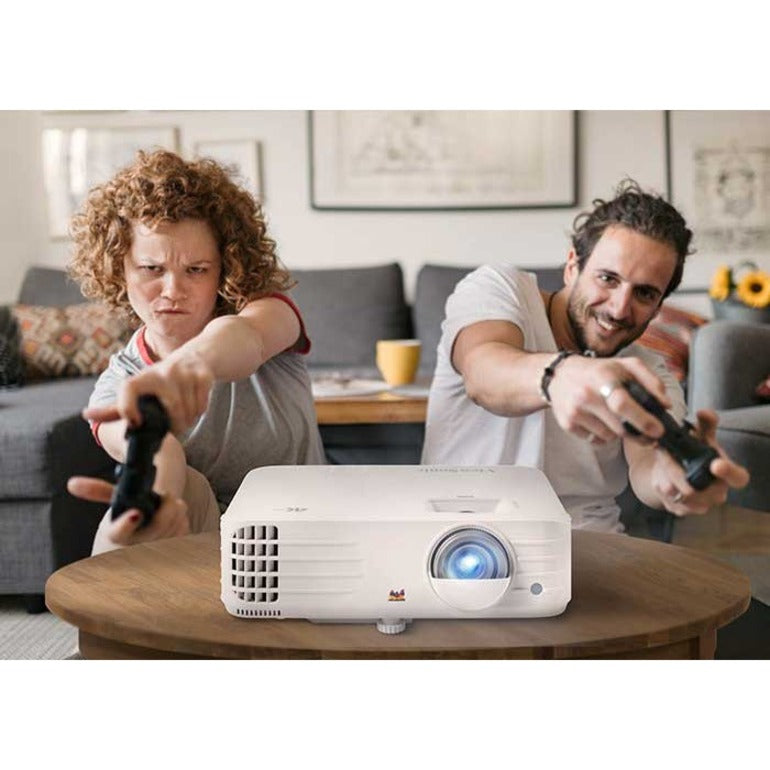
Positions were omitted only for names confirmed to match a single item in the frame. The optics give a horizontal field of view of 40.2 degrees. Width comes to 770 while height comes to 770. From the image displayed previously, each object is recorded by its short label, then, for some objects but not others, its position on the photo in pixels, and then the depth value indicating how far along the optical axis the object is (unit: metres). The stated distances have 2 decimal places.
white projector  0.73
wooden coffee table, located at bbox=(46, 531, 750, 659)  0.73
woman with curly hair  0.94
